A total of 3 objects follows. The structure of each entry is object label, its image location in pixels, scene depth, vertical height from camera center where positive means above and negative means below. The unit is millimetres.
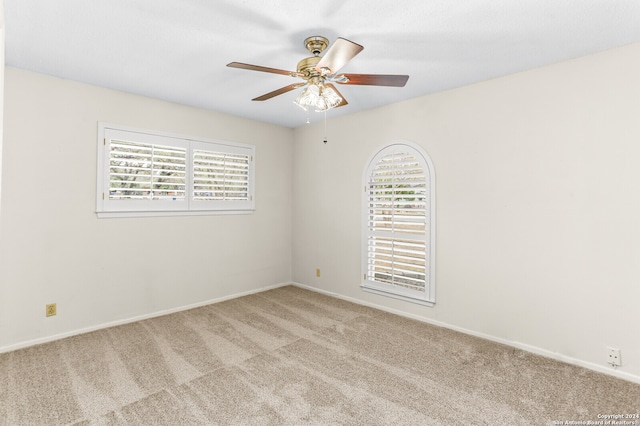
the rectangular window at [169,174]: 3387 +446
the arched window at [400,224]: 3516 -75
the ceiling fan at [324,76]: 1992 +900
